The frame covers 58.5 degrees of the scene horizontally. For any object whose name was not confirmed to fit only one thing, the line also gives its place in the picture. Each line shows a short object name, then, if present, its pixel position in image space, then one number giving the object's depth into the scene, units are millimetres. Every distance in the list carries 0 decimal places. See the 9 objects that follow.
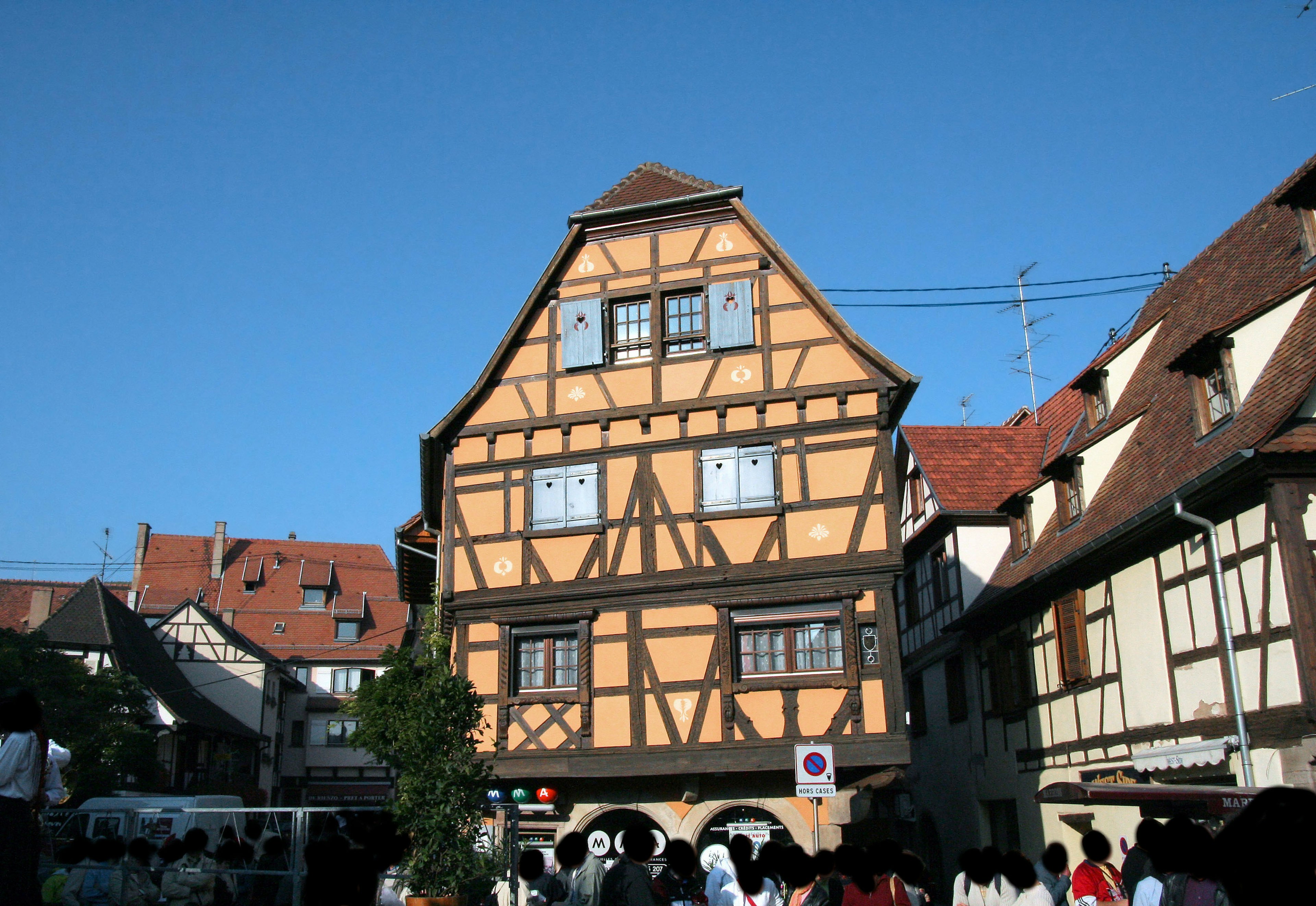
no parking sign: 13469
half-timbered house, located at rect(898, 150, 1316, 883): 14203
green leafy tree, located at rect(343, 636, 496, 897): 13406
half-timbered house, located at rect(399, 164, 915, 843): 18172
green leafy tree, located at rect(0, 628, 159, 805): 30203
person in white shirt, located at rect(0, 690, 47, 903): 6707
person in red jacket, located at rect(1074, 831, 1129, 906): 10672
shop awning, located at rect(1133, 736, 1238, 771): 14867
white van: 15031
